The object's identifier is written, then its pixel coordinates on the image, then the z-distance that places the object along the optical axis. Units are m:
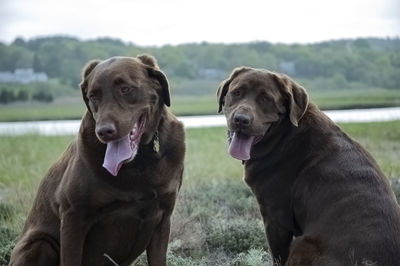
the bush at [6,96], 64.81
